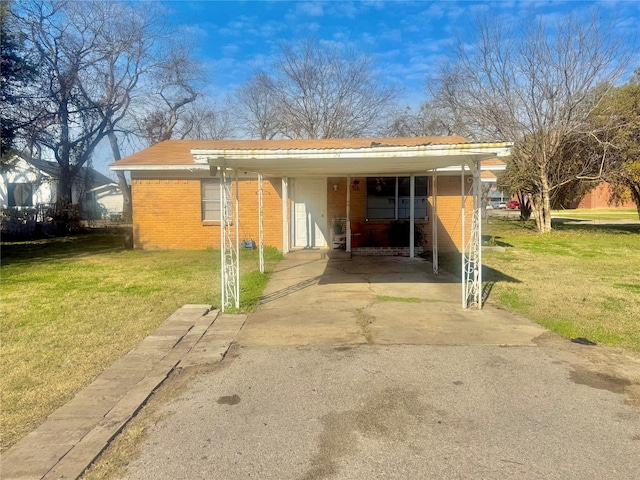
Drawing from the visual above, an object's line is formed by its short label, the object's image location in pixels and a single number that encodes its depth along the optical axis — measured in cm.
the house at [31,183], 2883
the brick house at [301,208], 1364
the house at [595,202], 5172
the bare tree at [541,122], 1936
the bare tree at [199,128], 3950
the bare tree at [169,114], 3164
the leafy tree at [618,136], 1883
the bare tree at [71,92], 1838
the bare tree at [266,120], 3575
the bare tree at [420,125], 3362
